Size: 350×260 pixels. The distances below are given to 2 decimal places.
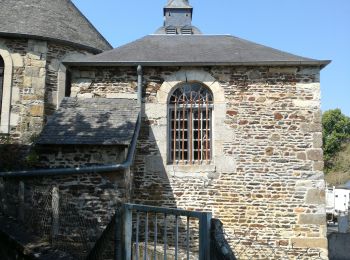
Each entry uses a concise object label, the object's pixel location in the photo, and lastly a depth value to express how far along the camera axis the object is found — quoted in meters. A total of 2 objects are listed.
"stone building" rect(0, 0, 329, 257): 8.88
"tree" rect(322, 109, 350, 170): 41.41
